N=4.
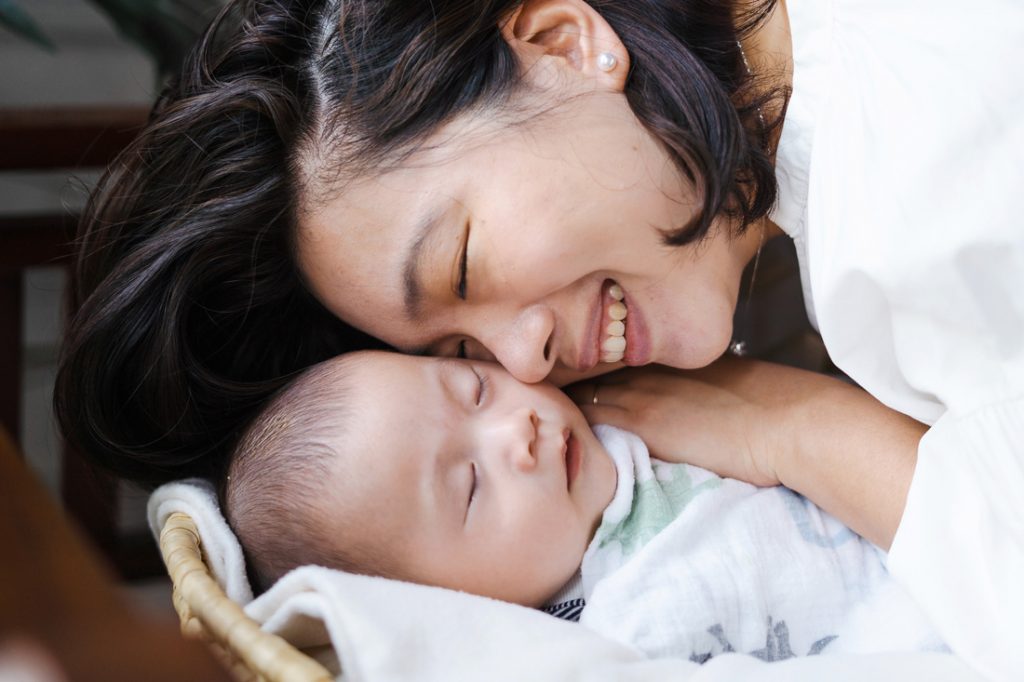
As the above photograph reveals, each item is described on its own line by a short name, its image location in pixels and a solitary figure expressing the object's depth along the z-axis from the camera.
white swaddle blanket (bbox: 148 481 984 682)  0.75
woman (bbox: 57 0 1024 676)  0.85
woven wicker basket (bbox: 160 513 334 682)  0.69
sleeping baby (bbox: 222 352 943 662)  0.89
